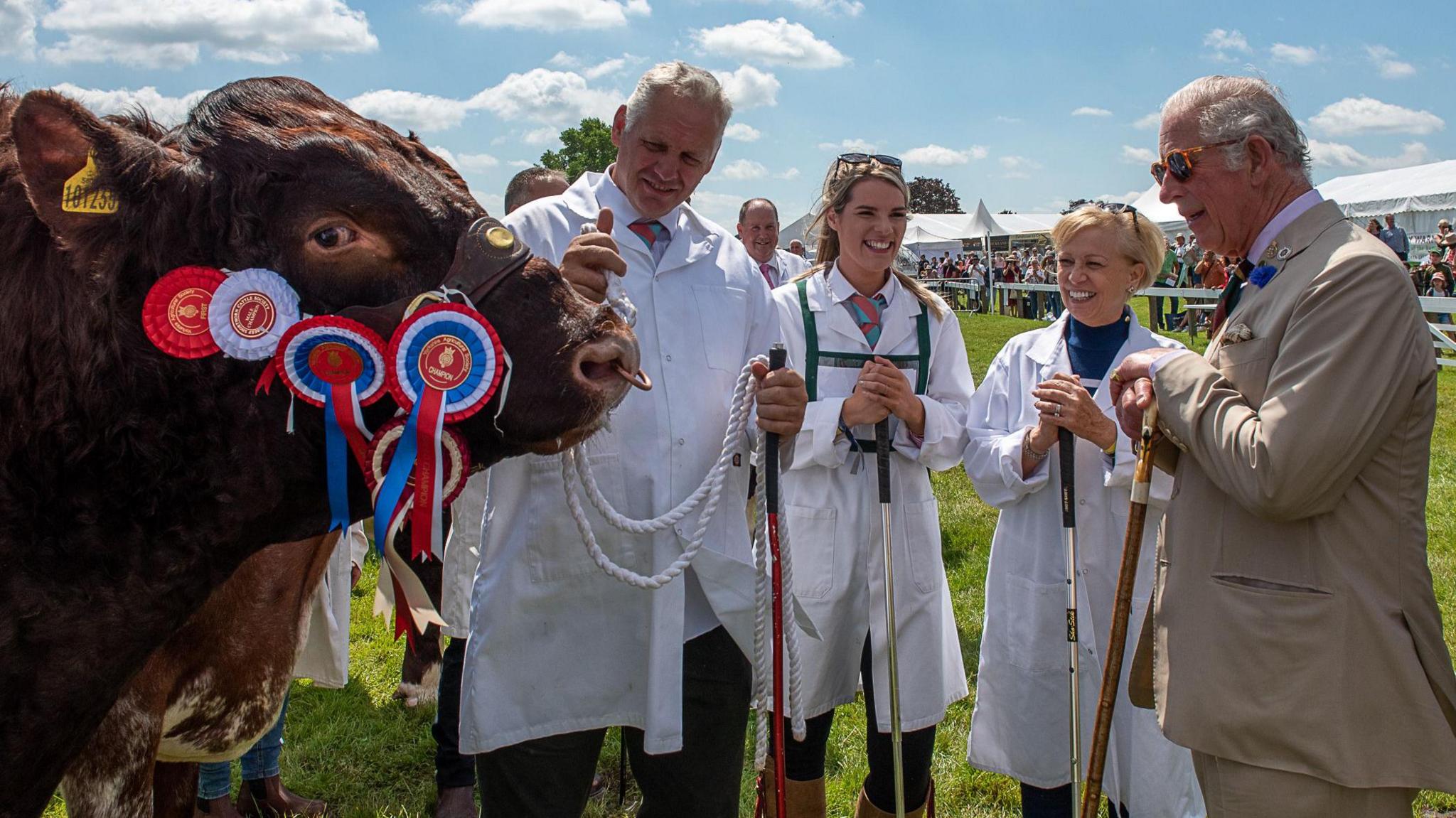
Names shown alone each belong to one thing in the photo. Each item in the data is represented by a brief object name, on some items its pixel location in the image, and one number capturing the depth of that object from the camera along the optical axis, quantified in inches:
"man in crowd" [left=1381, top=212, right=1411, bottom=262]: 854.5
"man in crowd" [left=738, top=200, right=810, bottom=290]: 331.9
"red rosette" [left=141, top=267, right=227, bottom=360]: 70.0
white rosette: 70.9
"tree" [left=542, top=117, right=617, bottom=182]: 2305.6
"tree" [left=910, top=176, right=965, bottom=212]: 3398.1
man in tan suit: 88.4
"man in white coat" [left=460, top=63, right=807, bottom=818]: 104.9
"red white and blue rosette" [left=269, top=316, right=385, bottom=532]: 73.1
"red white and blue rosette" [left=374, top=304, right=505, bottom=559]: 75.2
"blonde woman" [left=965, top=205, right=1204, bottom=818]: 145.8
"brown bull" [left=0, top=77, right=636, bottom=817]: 70.0
